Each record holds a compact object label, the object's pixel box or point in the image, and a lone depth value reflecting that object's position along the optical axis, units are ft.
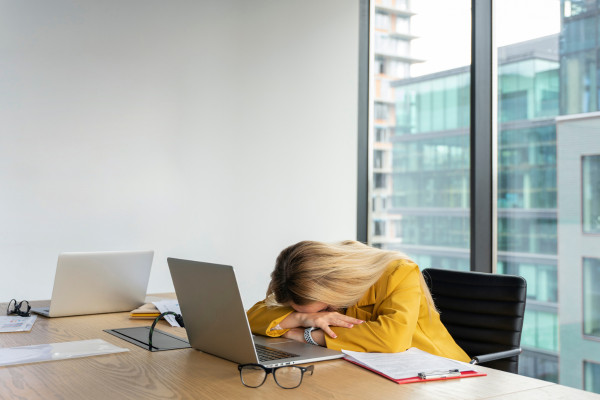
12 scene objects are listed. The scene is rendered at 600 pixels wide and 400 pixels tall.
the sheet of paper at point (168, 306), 7.20
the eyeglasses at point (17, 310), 7.59
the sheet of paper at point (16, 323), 6.59
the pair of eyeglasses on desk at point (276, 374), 4.50
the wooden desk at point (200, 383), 4.24
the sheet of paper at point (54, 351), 5.23
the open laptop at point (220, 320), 4.82
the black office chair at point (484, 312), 6.97
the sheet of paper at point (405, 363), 4.83
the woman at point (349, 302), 5.67
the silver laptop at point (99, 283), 7.32
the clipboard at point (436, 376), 4.60
